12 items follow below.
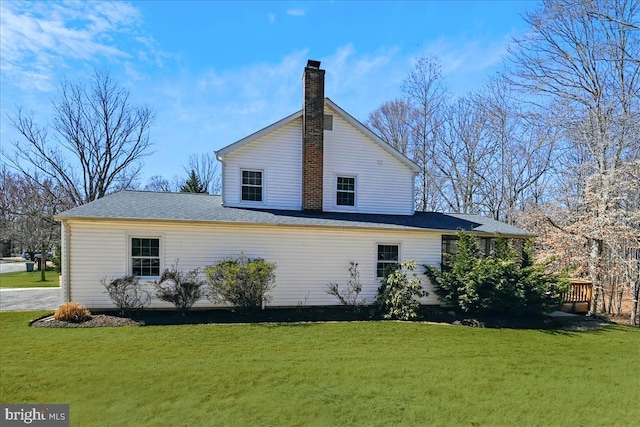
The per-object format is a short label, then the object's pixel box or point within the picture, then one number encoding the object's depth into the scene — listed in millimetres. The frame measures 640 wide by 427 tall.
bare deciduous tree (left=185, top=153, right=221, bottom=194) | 37844
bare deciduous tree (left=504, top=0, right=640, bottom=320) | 14094
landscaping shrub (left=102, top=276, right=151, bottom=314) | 10695
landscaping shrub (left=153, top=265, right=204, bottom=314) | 11094
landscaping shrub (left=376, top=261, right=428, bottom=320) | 11758
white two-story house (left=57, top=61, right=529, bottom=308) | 11016
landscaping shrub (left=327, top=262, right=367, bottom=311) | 12617
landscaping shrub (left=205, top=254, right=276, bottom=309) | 10961
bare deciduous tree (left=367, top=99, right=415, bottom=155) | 29500
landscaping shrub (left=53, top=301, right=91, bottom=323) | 9773
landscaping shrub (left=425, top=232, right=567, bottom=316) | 11562
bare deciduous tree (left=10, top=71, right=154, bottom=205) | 28094
